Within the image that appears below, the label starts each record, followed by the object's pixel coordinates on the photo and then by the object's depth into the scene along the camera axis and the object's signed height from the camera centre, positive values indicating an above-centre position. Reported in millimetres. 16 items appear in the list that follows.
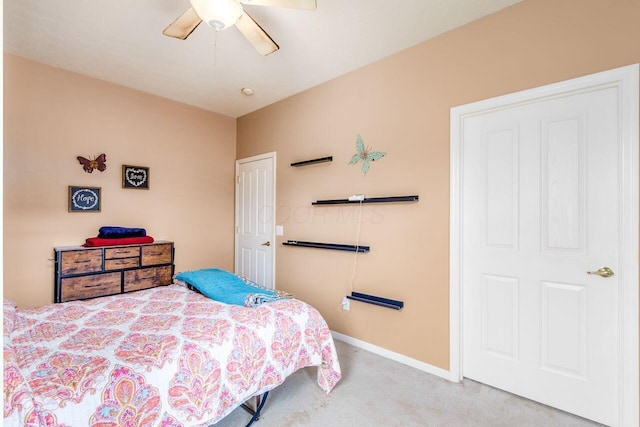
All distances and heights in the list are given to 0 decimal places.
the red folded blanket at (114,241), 3072 -259
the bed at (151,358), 1365 -702
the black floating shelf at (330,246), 3035 -302
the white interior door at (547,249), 2000 -217
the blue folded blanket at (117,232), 3143 -175
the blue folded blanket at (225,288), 2266 -560
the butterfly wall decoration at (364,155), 2949 +546
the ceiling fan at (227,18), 1803 +1175
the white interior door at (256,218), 3947 -44
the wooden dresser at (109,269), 2875 -517
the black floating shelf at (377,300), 2741 -736
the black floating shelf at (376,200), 2674 +136
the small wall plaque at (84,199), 3166 +148
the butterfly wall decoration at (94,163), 3230 +504
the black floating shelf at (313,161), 3279 +553
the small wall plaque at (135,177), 3500 +404
